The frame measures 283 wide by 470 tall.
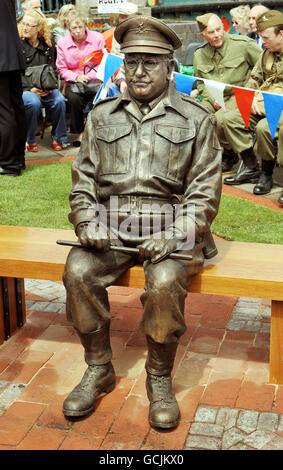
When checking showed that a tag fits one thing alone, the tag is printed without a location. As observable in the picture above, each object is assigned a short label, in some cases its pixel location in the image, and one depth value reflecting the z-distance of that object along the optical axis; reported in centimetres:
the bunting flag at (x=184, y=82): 825
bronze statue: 379
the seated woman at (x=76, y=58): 1030
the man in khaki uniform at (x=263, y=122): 788
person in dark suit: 805
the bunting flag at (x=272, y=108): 741
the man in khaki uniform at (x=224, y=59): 884
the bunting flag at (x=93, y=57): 1023
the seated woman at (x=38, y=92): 988
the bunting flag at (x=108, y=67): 925
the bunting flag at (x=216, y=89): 809
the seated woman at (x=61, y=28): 1124
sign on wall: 1058
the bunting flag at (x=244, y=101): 782
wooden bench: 407
